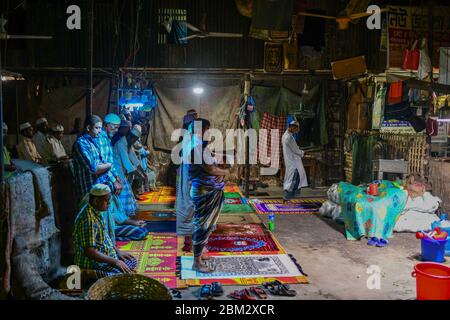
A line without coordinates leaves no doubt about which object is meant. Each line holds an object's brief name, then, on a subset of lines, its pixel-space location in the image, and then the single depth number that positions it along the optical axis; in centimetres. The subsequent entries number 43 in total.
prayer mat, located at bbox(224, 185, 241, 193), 1346
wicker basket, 405
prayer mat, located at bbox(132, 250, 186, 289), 582
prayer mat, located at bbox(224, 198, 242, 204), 1160
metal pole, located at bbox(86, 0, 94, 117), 841
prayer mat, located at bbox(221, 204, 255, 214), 1049
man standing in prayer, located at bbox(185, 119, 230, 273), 605
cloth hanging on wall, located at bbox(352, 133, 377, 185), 1308
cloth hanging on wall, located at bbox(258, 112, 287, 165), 1427
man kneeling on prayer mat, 498
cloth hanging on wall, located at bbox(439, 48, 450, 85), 1045
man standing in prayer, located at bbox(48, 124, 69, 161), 1107
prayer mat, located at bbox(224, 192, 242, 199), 1245
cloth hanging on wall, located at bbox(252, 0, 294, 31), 1173
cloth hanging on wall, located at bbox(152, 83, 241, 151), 1398
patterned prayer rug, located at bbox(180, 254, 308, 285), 595
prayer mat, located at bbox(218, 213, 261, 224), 941
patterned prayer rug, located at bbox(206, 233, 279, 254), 730
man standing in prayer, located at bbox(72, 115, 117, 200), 650
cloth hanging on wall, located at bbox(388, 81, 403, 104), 1174
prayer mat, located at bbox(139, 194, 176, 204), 1145
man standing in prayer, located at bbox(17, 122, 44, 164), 988
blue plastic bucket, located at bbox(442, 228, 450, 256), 714
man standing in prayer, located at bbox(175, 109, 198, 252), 737
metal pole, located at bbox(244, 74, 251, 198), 1212
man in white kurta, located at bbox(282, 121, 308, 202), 1112
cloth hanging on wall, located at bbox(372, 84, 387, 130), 1227
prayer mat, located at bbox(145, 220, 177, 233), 857
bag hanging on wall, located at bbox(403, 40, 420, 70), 1094
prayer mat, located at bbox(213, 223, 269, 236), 835
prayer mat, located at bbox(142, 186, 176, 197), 1267
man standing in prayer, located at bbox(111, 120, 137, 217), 892
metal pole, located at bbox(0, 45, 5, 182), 413
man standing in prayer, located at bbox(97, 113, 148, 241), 726
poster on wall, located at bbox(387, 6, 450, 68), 1131
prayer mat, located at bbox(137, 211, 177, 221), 959
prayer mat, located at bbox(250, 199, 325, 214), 1051
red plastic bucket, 480
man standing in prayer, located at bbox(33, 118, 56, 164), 1076
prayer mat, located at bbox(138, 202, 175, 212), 1057
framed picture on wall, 1345
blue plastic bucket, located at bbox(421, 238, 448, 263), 675
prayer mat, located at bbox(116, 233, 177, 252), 735
